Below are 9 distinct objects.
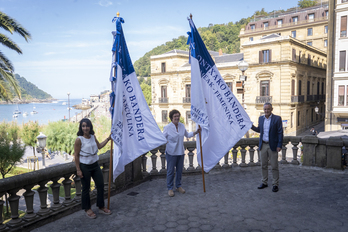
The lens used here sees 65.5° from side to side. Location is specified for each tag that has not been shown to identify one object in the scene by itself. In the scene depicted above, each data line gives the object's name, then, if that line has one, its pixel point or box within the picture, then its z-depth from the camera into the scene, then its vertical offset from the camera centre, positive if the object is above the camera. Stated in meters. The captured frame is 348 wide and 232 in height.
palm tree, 12.00 +1.87
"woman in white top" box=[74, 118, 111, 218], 4.53 -1.06
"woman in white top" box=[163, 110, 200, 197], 5.69 -1.00
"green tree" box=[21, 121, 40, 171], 26.27 -3.24
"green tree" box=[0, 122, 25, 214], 14.31 -2.88
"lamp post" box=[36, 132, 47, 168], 17.53 -2.58
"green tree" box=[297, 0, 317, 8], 62.34 +22.24
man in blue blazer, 5.88 -0.93
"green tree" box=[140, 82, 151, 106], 77.43 +2.38
